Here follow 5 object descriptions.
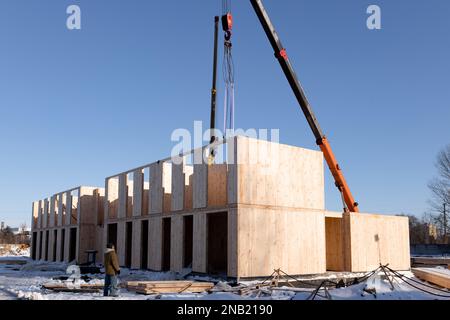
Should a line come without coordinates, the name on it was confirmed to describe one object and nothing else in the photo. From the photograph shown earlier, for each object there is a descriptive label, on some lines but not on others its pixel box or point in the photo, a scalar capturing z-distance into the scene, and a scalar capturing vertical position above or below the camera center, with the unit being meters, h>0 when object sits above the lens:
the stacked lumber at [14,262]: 35.17 -3.23
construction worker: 13.67 -1.51
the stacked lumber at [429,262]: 32.47 -2.92
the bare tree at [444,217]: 55.84 +0.27
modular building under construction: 17.77 -0.05
